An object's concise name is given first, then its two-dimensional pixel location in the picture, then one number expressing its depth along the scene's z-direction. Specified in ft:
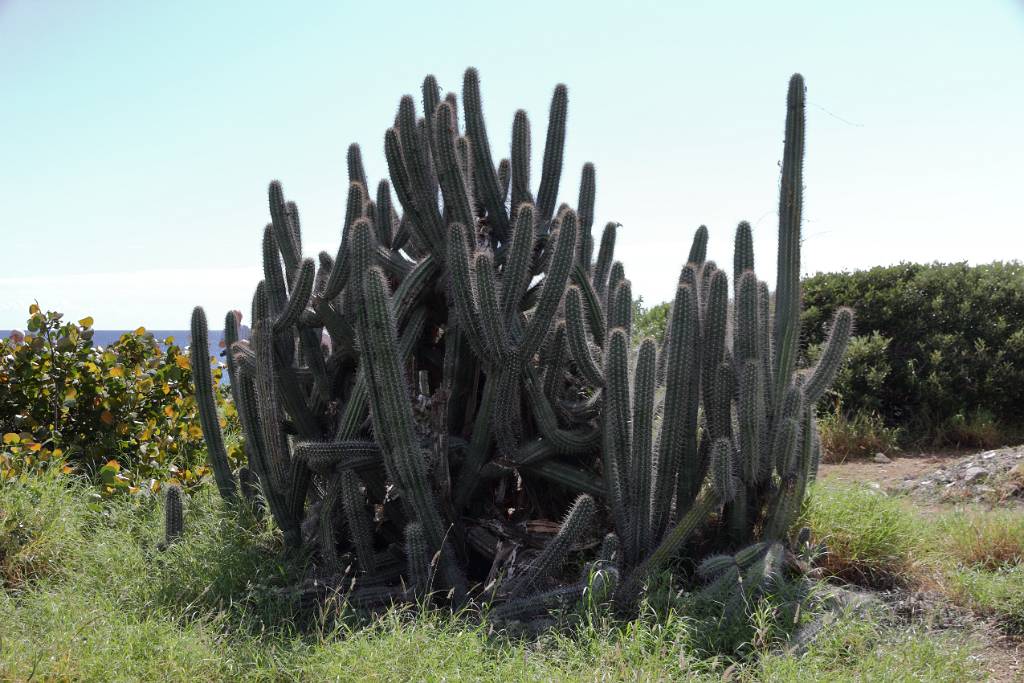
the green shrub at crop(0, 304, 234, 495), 20.59
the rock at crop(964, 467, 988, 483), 22.39
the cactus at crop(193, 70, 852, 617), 12.98
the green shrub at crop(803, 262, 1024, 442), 28.94
